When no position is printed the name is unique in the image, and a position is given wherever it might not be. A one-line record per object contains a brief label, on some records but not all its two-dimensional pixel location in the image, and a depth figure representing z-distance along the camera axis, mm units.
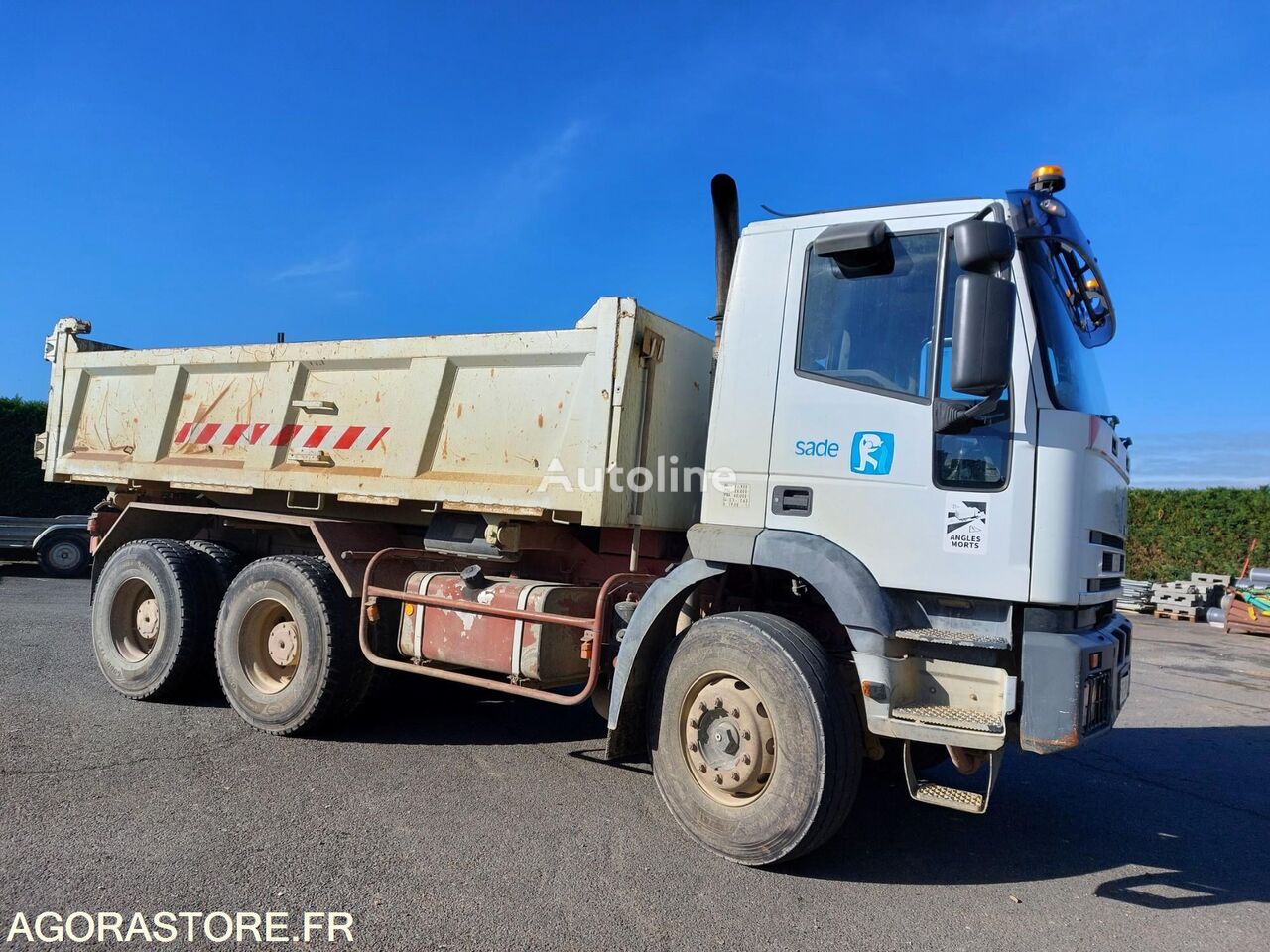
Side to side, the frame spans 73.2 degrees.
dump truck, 3545
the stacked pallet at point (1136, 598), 17812
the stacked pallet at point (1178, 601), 17266
